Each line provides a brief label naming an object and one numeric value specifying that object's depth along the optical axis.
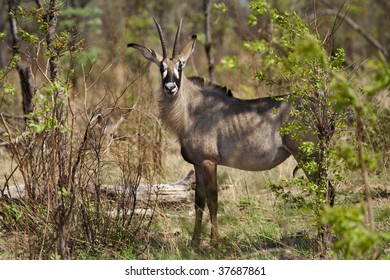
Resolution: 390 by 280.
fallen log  18.34
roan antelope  17.14
